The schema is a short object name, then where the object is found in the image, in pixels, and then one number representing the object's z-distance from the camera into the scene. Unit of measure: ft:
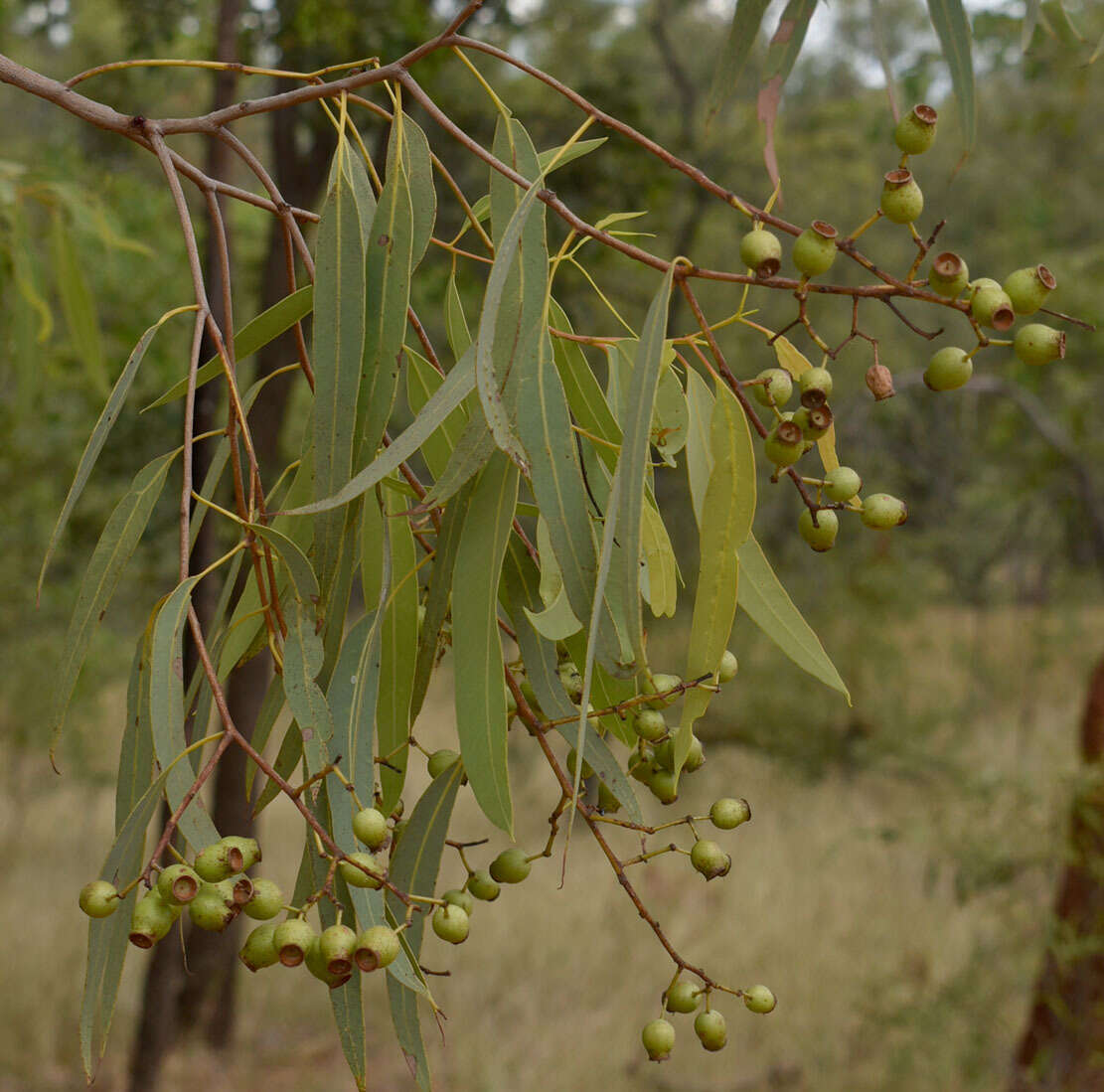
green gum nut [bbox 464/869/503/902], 2.64
